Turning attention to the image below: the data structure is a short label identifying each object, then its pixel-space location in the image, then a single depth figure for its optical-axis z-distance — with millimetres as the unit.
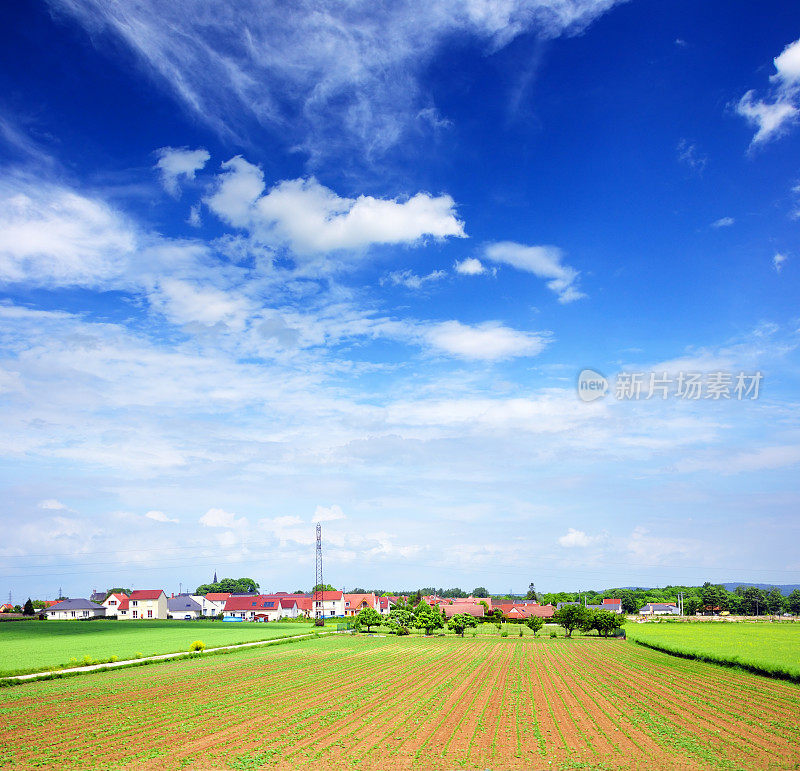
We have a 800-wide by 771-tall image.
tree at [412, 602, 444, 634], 115500
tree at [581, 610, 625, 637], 111812
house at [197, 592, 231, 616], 187025
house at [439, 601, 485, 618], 163250
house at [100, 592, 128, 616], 169875
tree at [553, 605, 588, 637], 111438
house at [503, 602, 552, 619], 165125
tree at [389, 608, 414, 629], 121281
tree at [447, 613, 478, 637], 114750
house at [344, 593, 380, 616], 191875
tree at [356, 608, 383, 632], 116750
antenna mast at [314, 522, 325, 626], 176275
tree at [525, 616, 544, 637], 115188
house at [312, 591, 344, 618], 187875
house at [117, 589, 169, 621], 166375
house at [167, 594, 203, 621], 176625
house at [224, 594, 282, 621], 174862
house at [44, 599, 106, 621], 158625
